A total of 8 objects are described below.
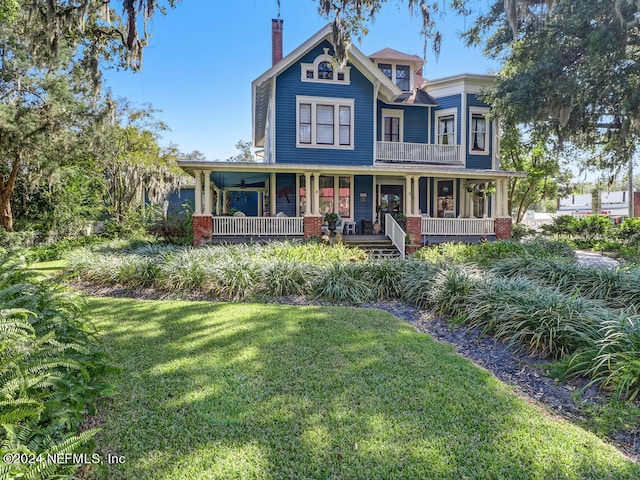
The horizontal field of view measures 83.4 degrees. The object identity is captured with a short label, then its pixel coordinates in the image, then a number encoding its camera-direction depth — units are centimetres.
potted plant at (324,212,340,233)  1434
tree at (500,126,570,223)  2311
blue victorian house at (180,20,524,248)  1362
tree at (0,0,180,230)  841
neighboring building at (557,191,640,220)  5875
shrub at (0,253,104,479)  209
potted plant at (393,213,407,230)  1471
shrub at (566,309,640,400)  338
